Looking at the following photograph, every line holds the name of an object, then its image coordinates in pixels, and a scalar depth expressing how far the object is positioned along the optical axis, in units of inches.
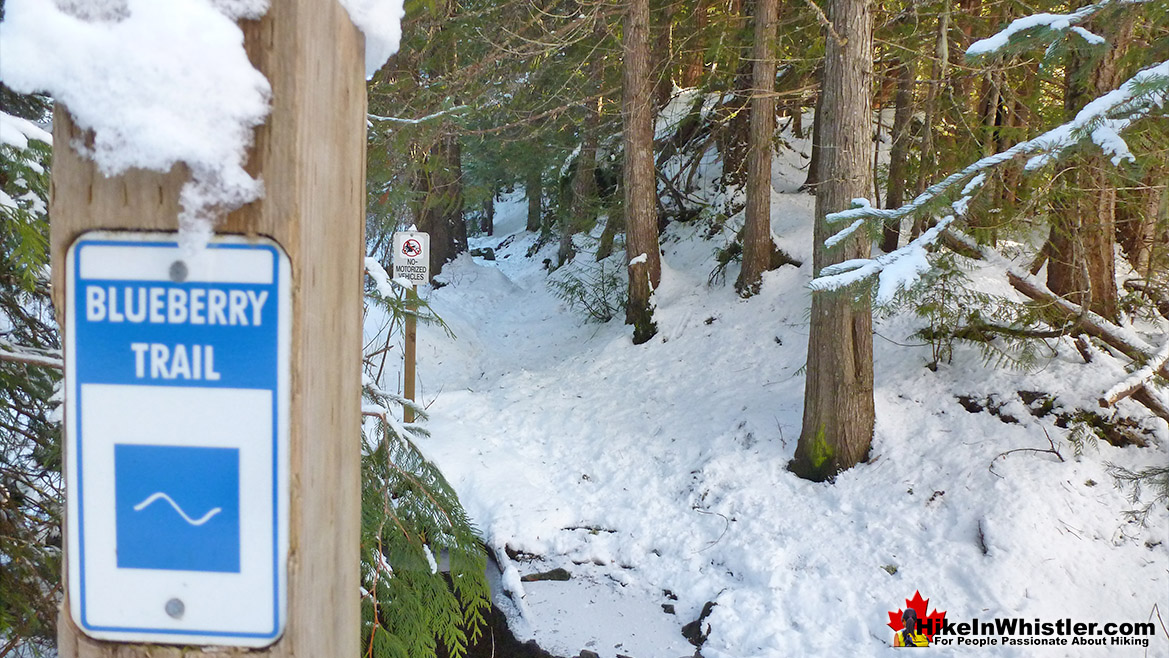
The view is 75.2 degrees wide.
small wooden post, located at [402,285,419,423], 279.3
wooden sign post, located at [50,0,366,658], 34.1
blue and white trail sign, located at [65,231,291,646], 34.2
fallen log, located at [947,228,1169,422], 191.6
